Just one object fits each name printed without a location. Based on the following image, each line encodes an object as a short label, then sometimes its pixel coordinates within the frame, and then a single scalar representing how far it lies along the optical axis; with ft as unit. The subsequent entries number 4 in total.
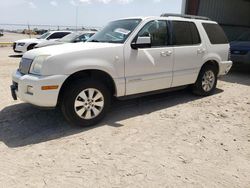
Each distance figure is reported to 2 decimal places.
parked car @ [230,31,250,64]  22.99
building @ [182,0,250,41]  36.14
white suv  9.82
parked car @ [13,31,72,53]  34.44
